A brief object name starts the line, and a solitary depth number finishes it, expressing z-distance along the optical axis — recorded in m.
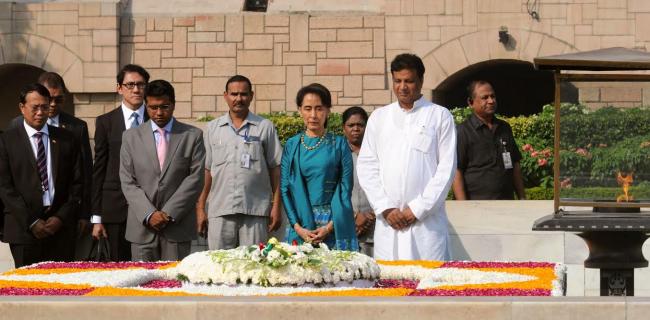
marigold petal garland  8.23
